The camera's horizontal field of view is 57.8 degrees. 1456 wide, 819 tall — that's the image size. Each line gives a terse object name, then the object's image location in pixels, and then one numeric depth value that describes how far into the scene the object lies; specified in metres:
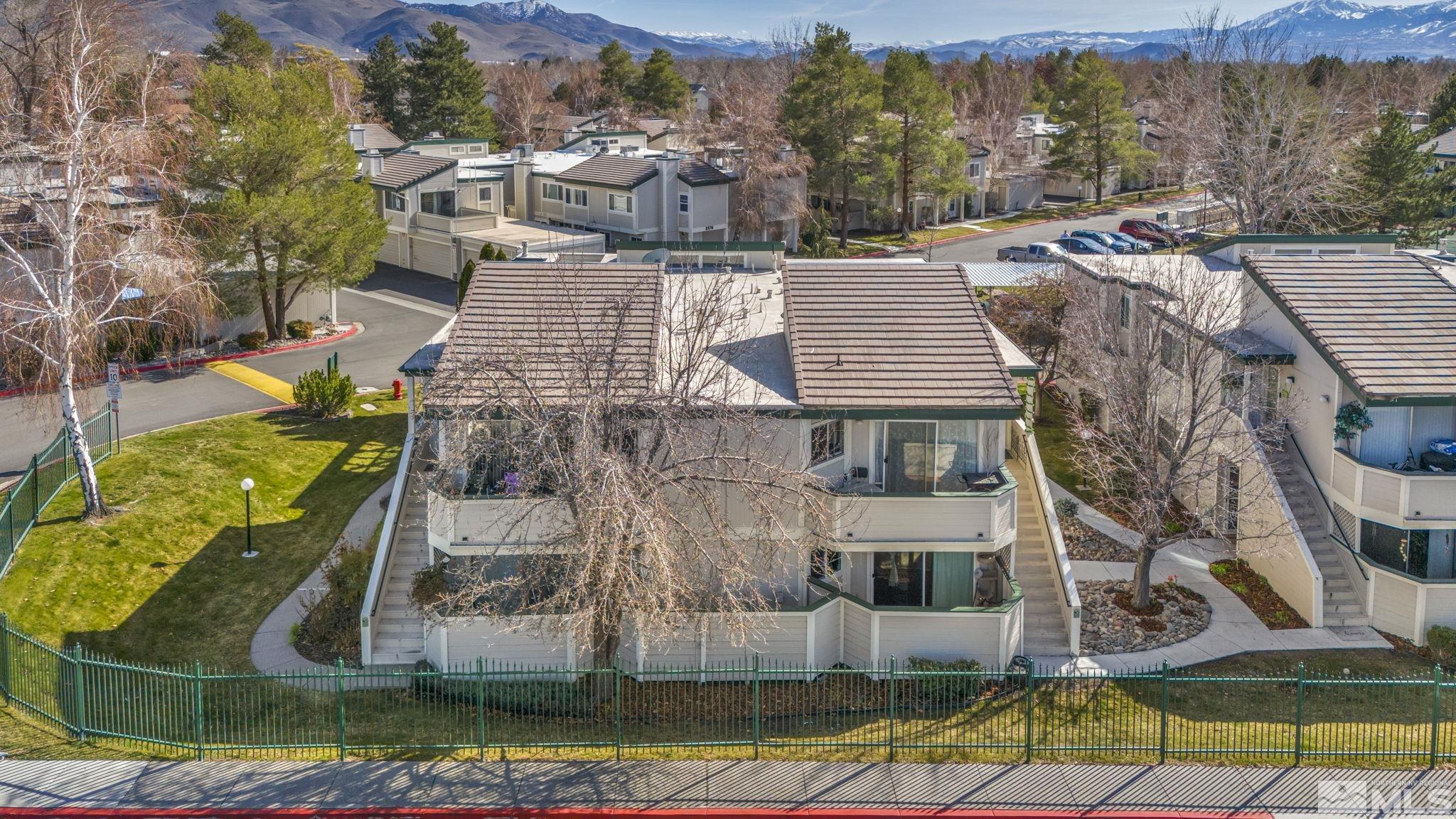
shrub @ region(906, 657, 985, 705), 23.17
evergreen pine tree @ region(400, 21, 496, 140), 92.25
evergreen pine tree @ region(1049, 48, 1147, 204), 85.62
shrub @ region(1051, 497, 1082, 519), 32.72
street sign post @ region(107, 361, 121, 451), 31.20
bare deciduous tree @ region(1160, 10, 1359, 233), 57.69
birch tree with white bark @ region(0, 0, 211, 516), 27.28
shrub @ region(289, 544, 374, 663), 25.50
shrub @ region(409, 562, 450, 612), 24.91
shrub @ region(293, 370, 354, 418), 37.94
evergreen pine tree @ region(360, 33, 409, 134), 97.00
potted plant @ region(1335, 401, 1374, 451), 27.02
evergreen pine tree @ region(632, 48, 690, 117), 110.75
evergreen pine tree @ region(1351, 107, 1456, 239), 59.72
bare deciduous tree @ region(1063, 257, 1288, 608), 27.33
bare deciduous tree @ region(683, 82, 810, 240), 64.88
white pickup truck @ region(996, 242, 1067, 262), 58.72
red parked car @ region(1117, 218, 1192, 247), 71.81
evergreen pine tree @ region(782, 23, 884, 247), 69.00
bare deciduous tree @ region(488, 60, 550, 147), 108.94
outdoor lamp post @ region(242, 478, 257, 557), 28.73
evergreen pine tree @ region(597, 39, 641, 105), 114.12
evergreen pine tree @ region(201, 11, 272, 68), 79.19
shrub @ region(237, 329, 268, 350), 46.56
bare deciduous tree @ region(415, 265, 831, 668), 20.27
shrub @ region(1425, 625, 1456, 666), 25.55
